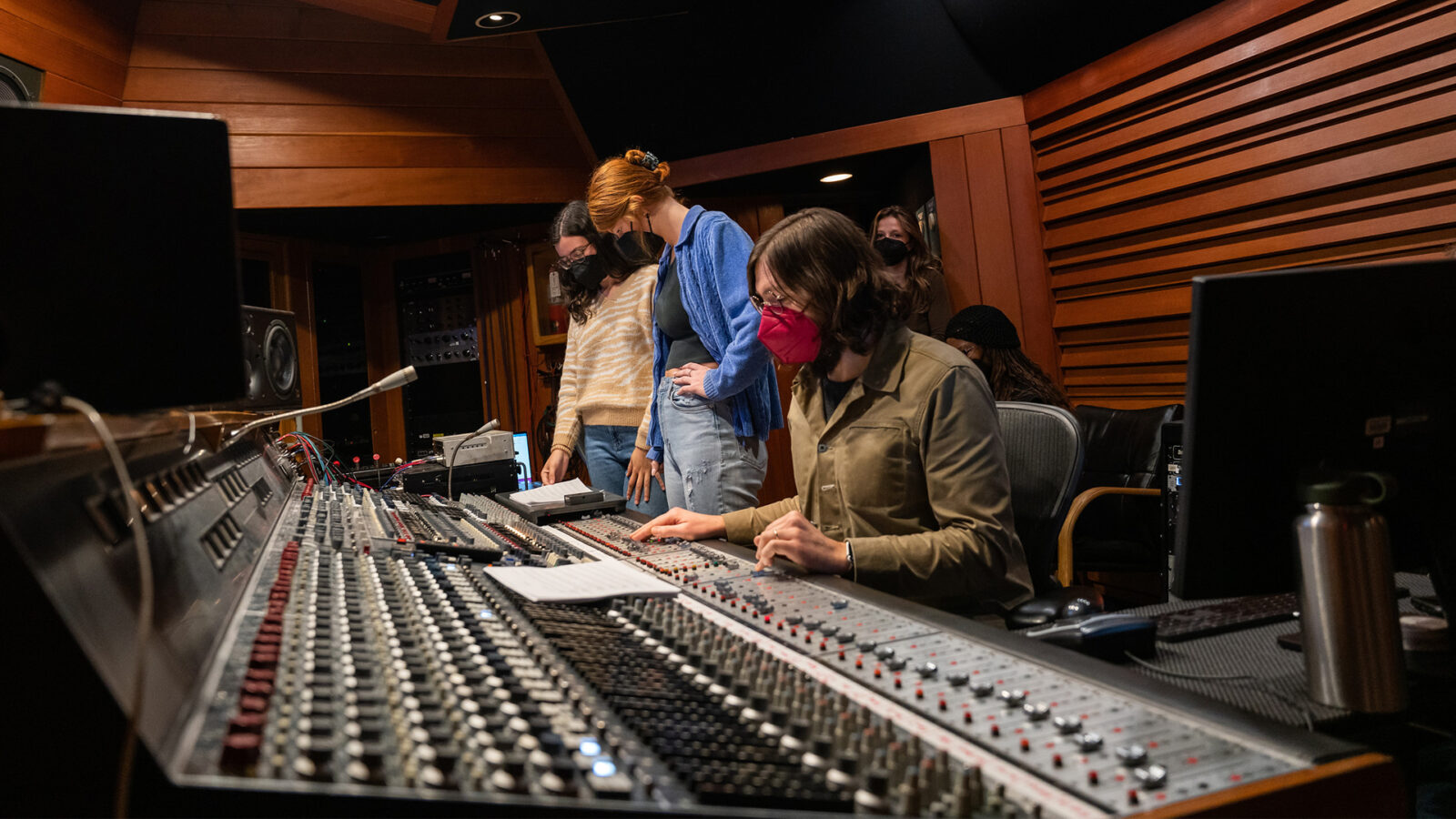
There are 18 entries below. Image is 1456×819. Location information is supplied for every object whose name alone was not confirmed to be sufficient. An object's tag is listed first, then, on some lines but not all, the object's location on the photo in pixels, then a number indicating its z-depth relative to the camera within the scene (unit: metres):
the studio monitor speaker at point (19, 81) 3.86
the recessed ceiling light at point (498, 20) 3.98
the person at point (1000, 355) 3.46
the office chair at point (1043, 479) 1.82
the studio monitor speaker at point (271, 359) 2.64
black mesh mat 0.93
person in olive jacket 1.54
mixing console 0.63
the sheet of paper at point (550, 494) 2.29
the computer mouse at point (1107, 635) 1.07
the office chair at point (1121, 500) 3.45
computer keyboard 1.23
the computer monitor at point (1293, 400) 0.99
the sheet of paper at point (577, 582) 1.22
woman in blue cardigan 2.51
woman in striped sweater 3.07
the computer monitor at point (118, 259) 1.00
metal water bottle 0.93
